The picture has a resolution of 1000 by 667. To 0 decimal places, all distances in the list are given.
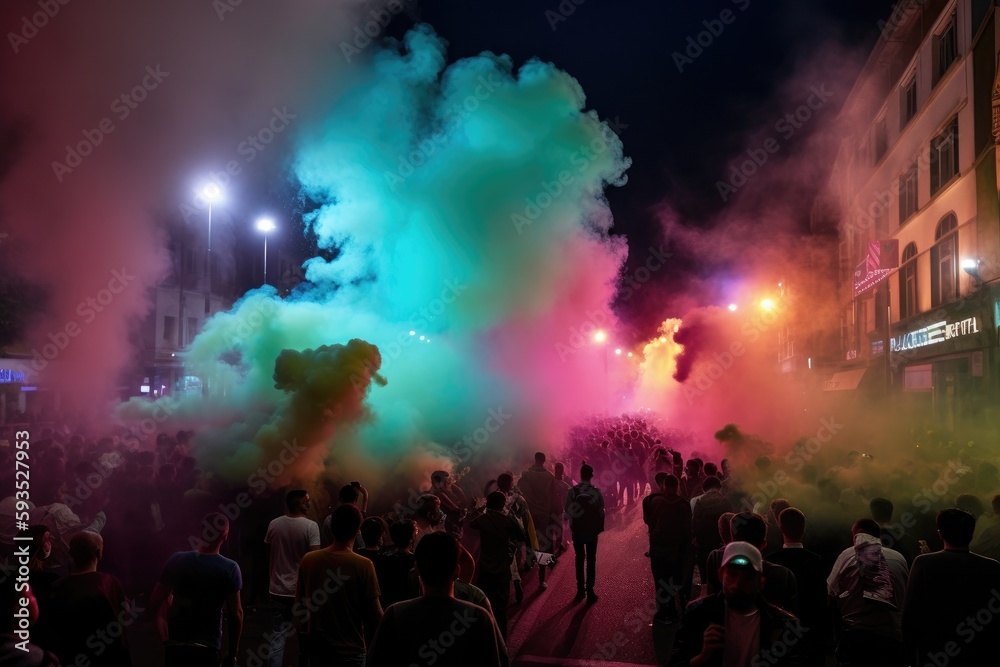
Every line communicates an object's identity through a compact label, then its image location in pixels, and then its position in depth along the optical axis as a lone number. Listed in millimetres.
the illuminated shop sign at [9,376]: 21109
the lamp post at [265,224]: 19073
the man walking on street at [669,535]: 7895
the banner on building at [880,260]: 21609
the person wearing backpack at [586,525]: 8273
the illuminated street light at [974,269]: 15062
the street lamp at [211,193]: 16227
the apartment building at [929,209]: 15156
